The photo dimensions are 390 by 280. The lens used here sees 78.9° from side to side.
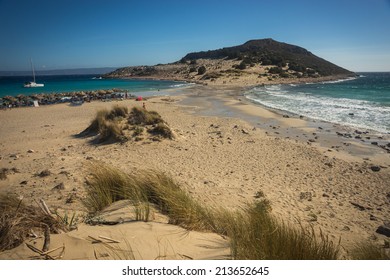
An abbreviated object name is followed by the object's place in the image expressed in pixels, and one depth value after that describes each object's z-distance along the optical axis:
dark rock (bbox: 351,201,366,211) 5.02
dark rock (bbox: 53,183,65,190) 5.17
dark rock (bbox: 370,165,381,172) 7.03
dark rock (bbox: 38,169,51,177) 5.89
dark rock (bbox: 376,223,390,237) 4.17
